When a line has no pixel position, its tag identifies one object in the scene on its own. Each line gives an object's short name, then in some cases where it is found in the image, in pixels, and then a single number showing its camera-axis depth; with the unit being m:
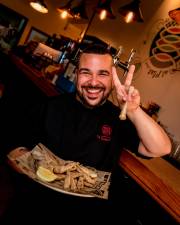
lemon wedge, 1.08
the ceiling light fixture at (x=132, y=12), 4.41
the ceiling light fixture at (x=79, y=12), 6.25
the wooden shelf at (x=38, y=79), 2.80
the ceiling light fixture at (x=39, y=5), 6.42
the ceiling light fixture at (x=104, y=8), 5.20
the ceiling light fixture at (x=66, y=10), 6.24
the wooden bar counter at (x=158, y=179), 1.33
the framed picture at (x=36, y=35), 9.62
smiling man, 1.44
